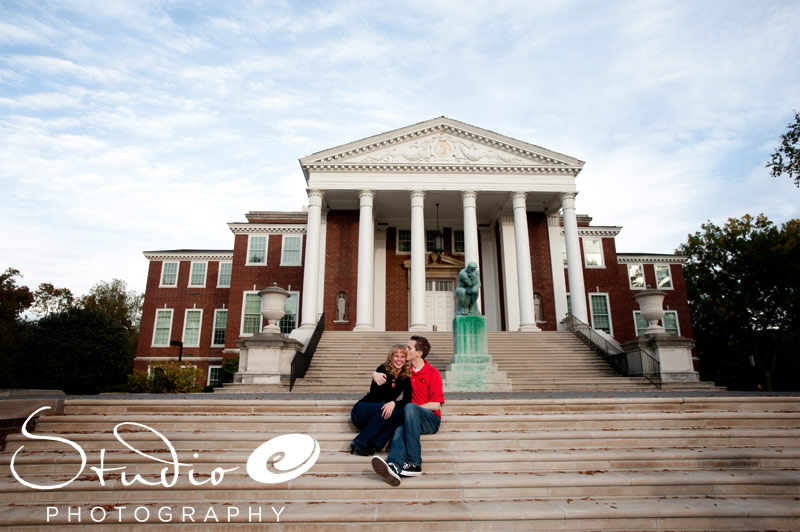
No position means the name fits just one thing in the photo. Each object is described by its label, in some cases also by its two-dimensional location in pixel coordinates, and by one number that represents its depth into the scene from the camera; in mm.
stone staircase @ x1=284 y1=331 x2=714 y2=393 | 14609
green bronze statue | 13281
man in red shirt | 5156
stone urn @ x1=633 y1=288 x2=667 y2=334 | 15039
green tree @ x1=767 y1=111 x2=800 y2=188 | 16984
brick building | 23141
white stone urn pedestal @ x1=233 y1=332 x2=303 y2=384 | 14062
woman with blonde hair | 5738
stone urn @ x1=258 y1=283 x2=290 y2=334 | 14789
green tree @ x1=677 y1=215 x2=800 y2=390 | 31641
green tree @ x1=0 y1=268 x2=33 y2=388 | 26480
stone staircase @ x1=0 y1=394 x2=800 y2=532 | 4543
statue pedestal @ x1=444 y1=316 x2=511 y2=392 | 13078
